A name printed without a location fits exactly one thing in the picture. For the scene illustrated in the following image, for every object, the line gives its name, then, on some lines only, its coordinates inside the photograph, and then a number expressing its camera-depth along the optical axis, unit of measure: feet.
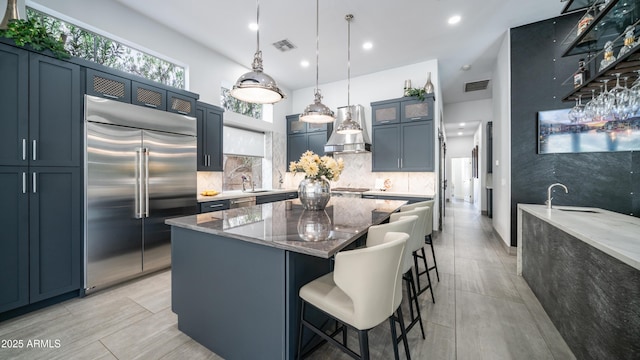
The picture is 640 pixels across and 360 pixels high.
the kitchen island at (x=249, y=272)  4.44
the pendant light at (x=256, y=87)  6.63
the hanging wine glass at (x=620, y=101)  5.92
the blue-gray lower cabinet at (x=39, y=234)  6.66
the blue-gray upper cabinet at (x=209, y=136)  12.78
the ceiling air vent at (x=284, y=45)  13.69
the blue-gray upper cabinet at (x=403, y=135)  15.06
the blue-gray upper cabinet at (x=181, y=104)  10.75
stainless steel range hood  16.28
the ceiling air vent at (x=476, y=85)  19.69
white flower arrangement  7.21
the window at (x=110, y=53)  9.31
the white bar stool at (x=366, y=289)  3.67
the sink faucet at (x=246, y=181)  17.17
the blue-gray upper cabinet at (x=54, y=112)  7.12
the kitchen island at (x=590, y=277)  3.86
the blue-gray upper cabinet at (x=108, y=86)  8.30
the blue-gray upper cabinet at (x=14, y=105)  6.57
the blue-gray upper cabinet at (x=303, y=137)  18.67
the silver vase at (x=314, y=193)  7.48
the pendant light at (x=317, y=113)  9.76
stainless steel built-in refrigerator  8.20
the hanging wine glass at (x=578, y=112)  7.92
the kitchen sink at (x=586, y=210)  8.19
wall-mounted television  9.79
